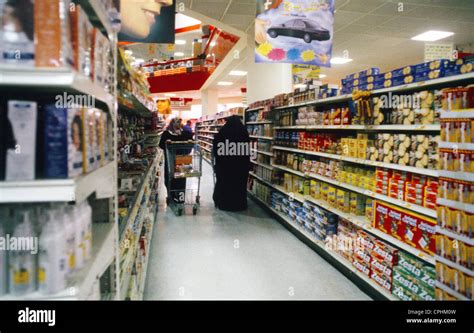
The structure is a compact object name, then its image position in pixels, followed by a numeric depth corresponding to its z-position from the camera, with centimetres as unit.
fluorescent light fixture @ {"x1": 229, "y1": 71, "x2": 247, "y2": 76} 1377
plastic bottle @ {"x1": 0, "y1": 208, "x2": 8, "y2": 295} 118
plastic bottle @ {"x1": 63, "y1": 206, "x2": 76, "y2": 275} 125
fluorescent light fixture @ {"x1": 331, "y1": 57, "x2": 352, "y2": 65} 1083
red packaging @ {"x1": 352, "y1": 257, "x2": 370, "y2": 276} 350
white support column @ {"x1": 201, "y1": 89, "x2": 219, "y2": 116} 1934
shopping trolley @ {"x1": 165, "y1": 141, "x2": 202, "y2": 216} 646
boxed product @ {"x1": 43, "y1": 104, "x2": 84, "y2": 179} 116
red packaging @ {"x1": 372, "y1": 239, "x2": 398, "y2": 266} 313
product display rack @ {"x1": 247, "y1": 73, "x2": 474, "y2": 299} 249
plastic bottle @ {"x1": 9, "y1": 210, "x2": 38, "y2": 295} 118
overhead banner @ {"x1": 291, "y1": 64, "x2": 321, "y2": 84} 883
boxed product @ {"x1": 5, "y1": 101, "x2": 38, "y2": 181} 112
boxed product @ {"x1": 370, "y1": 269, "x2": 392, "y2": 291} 317
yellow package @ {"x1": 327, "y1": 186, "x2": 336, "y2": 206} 434
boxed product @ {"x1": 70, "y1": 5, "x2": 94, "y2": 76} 124
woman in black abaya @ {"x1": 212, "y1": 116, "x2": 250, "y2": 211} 668
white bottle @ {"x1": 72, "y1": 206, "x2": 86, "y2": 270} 131
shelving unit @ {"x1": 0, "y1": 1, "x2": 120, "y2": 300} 110
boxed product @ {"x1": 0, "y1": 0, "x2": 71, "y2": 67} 110
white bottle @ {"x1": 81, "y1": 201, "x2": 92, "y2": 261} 140
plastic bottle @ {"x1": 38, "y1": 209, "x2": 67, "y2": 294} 118
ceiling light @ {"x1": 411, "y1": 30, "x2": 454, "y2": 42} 790
